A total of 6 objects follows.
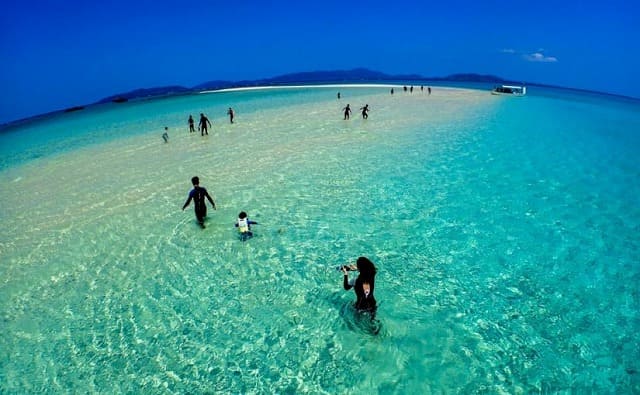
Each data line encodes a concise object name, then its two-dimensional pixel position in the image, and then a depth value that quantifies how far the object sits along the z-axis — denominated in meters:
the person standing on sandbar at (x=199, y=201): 11.58
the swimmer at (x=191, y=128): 33.12
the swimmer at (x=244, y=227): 10.62
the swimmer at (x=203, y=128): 30.73
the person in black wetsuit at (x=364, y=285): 6.25
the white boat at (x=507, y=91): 76.00
